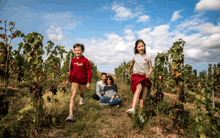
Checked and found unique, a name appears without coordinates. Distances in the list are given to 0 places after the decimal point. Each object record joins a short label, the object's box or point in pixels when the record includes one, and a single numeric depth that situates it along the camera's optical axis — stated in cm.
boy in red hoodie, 341
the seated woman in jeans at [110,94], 461
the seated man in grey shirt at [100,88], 509
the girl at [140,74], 273
